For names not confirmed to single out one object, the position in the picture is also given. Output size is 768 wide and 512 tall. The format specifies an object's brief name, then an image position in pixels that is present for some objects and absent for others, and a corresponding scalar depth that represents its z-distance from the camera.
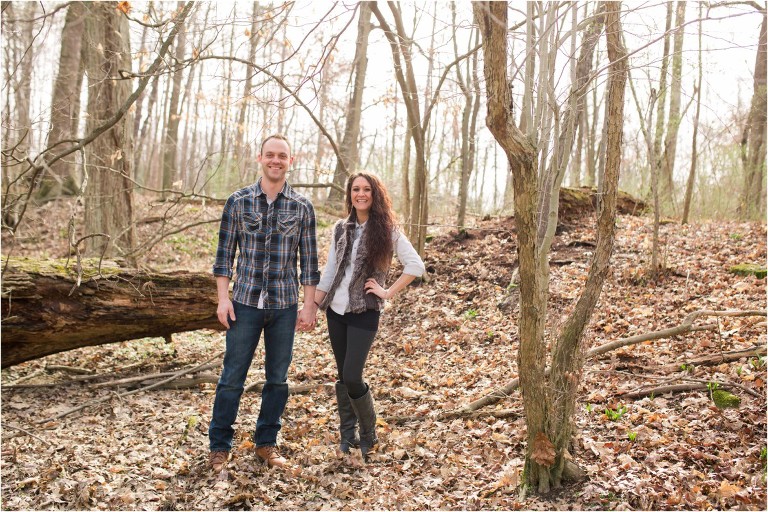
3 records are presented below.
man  3.97
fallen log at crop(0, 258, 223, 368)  5.11
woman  4.09
